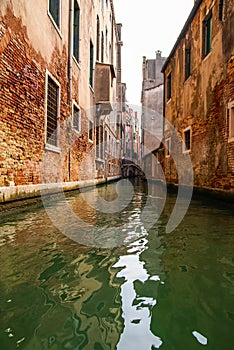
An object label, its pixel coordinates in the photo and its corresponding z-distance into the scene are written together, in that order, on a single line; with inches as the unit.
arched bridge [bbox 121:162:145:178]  1738.9
